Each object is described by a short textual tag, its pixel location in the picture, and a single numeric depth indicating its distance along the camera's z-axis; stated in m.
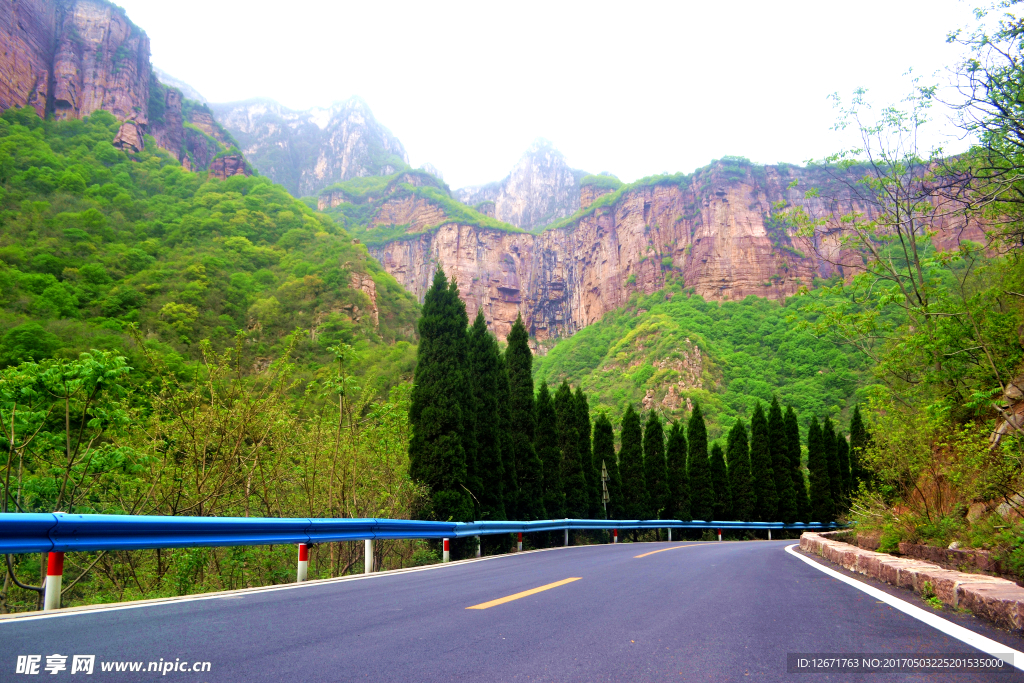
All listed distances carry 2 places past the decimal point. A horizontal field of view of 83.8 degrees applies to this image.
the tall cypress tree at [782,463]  38.69
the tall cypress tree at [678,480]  35.58
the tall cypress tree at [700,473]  36.41
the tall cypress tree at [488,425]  15.93
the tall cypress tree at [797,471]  40.03
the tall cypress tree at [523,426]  18.97
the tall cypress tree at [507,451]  17.50
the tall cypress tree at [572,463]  23.89
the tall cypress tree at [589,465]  25.36
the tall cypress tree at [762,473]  38.19
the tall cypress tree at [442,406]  13.48
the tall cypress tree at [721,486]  37.91
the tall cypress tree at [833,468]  41.62
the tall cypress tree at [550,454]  21.23
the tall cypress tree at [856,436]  40.80
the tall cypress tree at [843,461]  42.12
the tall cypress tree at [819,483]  40.94
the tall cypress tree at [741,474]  38.03
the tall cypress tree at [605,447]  31.38
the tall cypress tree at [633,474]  32.62
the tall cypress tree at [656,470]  34.69
